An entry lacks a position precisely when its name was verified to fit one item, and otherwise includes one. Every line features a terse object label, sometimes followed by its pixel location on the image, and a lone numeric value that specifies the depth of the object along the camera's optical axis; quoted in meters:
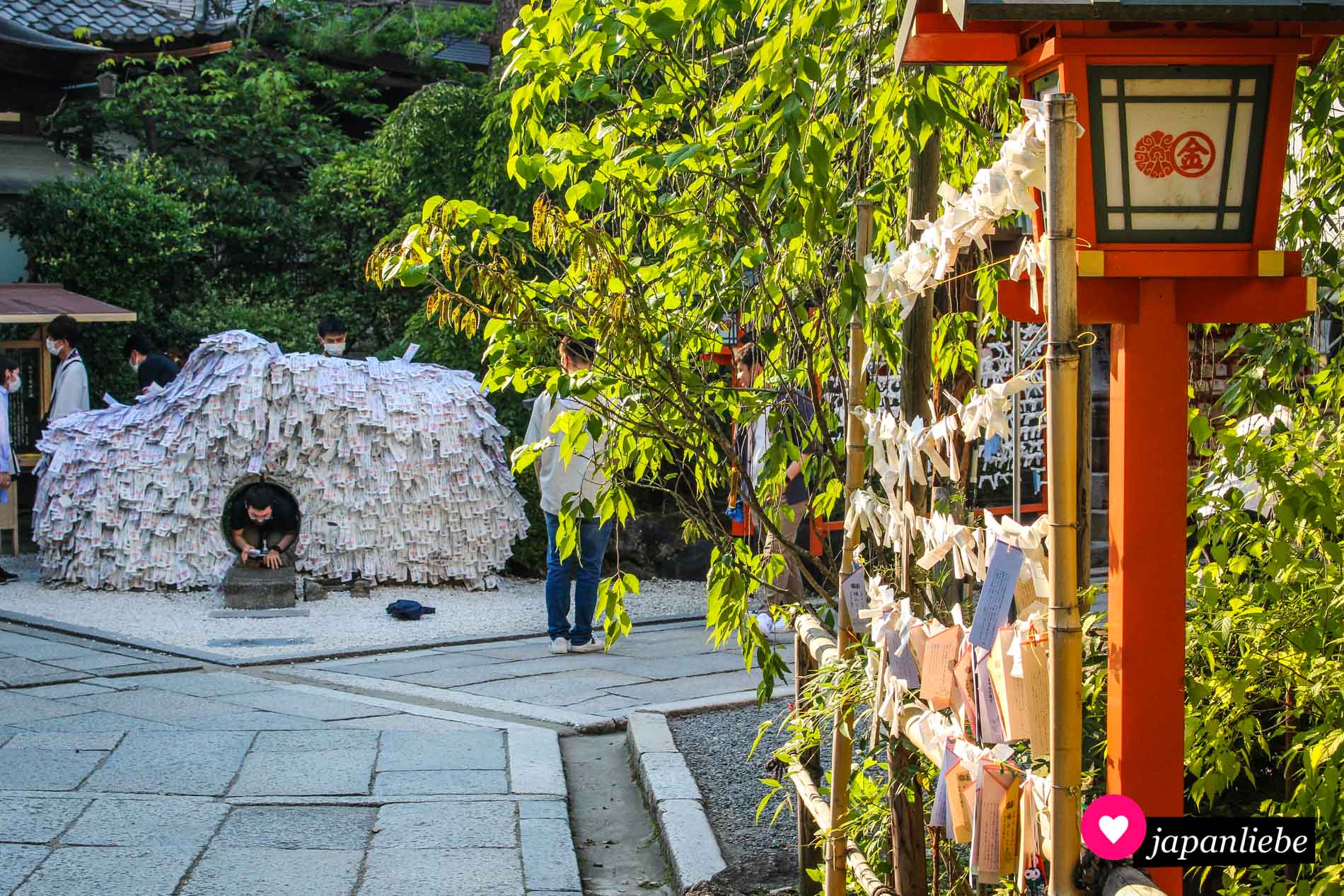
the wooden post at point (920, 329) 3.63
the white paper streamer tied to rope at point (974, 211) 2.27
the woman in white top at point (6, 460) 11.20
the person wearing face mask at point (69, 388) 11.72
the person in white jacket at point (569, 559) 8.45
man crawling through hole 10.44
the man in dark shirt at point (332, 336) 10.98
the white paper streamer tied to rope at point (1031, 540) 2.38
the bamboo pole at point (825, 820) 3.19
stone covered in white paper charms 10.30
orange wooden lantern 2.37
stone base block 10.09
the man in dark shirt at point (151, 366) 11.69
